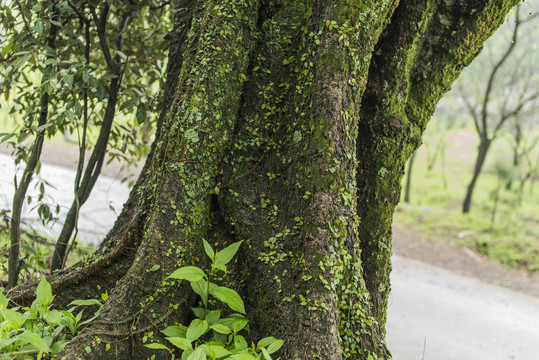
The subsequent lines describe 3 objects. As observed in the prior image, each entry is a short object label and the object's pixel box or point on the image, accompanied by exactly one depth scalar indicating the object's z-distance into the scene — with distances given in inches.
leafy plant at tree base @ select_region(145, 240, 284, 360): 66.5
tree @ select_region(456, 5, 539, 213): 576.9
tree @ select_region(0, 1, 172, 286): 106.3
